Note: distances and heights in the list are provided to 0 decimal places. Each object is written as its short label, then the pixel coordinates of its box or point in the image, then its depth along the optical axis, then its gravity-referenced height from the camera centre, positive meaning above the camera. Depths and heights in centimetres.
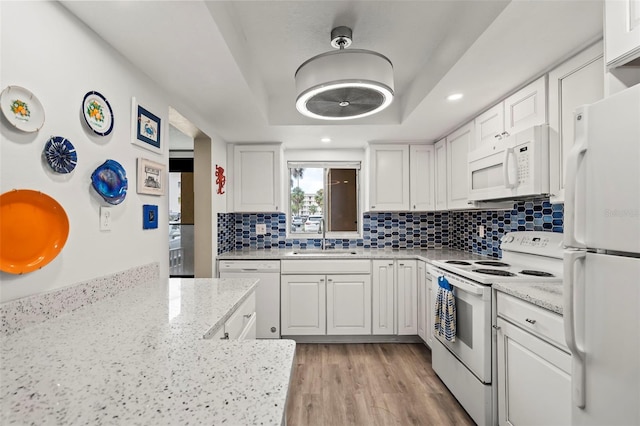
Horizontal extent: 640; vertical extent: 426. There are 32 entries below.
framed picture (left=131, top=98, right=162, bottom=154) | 161 +50
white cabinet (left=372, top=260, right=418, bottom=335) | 297 -86
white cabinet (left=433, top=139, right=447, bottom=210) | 302 +43
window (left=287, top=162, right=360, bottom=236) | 373 +19
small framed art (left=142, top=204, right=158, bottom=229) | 170 -1
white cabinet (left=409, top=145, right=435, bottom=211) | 328 +44
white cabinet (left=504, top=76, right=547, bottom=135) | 172 +67
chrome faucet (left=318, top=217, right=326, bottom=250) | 355 -21
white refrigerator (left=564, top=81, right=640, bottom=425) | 87 -15
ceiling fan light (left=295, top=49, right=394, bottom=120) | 151 +70
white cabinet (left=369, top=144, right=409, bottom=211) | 329 +41
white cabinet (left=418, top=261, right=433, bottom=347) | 268 -86
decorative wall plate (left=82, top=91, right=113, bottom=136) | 130 +47
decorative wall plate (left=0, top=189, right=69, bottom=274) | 95 -6
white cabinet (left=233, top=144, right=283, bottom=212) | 328 +41
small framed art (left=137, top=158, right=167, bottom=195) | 166 +22
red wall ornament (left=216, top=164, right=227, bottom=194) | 294 +36
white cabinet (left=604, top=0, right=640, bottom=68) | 98 +63
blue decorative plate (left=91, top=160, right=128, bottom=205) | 135 +16
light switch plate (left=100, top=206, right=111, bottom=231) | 139 -2
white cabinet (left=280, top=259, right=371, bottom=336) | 297 -85
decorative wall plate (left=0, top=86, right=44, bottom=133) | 97 +37
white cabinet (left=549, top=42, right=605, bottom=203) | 141 +61
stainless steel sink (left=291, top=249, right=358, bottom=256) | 314 -43
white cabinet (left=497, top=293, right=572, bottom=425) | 128 -75
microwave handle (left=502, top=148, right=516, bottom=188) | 184 +30
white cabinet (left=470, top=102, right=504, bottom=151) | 209 +65
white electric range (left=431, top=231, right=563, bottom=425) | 173 -59
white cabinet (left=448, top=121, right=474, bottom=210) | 258 +46
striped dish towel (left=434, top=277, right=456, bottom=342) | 203 -70
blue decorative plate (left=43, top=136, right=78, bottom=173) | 112 +24
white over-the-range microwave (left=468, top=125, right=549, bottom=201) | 169 +31
